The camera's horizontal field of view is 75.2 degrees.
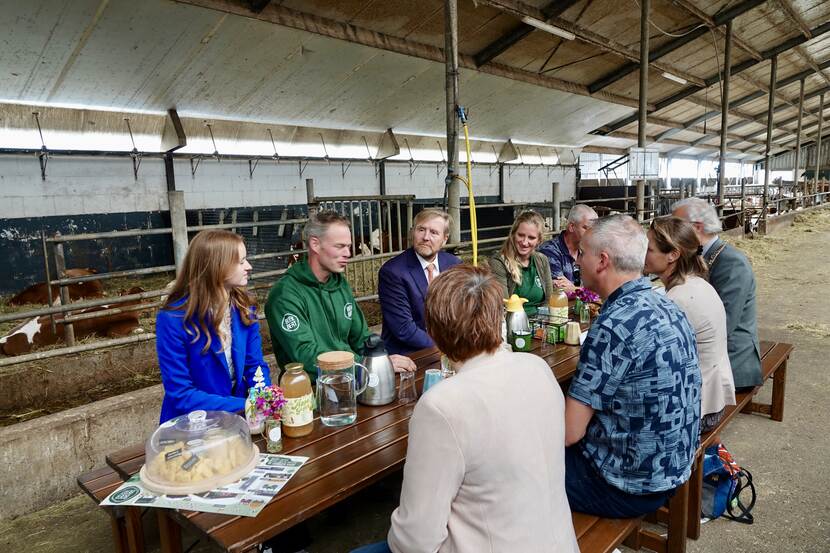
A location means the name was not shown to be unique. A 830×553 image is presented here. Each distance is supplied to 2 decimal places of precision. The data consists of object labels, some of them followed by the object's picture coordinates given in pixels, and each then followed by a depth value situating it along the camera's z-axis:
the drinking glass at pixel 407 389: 2.09
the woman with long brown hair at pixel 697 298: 2.27
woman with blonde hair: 3.66
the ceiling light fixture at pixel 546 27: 7.96
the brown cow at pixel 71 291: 5.61
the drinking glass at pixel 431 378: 2.07
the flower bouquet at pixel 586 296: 3.32
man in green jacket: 2.41
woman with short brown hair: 1.13
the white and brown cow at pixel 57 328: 4.18
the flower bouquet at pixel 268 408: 1.67
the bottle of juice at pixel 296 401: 1.74
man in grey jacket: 2.95
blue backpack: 2.54
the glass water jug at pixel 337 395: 1.88
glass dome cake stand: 1.46
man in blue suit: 3.11
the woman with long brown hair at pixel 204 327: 2.03
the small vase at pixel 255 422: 1.77
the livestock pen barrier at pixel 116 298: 3.32
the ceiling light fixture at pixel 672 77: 12.02
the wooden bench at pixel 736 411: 2.34
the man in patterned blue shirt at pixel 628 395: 1.64
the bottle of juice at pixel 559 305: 2.92
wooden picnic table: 1.32
